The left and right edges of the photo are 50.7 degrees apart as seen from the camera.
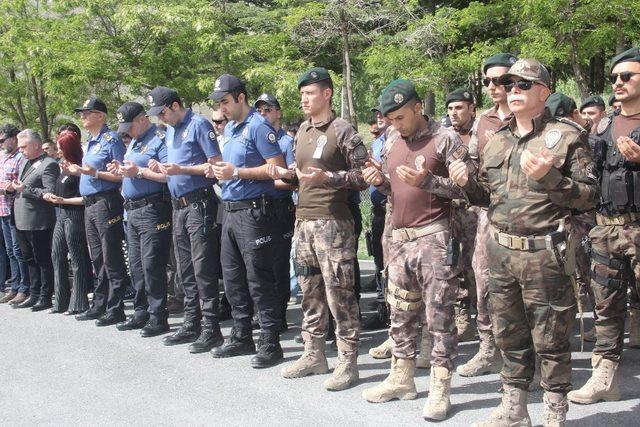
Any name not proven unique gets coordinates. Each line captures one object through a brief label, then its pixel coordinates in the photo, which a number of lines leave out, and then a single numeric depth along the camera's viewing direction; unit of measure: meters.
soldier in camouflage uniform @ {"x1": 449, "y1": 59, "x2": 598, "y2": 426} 3.75
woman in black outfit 7.70
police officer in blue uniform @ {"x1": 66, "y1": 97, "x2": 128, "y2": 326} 7.16
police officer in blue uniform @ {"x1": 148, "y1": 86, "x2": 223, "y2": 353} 6.09
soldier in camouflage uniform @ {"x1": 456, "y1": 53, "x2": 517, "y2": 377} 4.97
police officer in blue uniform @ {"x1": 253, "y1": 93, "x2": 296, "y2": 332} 5.79
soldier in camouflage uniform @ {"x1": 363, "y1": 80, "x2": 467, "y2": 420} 4.43
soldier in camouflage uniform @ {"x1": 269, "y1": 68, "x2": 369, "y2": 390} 5.07
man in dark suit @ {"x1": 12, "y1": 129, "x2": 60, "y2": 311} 8.22
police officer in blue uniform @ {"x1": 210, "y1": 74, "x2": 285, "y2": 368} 5.62
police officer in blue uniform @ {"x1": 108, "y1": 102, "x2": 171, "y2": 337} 6.62
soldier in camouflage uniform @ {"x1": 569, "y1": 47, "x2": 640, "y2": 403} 4.51
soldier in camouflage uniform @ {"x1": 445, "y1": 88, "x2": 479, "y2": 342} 5.85
